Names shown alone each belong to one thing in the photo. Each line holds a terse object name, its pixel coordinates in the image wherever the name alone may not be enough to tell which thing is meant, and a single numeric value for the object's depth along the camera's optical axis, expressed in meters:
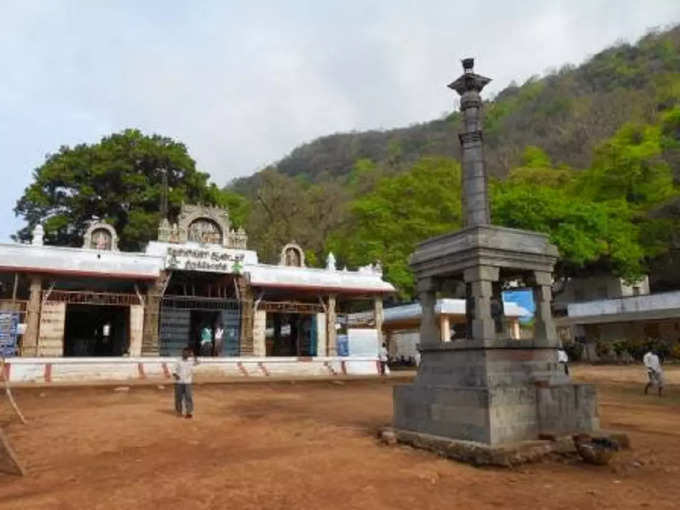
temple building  20.95
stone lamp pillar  8.21
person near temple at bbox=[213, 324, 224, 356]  24.97
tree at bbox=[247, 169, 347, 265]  41.50
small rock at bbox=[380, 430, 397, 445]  9.25
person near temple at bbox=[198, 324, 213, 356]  28.03
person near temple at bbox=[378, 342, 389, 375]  26.66
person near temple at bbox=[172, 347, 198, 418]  12.60
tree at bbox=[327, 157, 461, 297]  36.20
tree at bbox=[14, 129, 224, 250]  34.25
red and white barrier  19.68
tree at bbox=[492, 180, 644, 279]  34.81
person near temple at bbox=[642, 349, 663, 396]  18.06
